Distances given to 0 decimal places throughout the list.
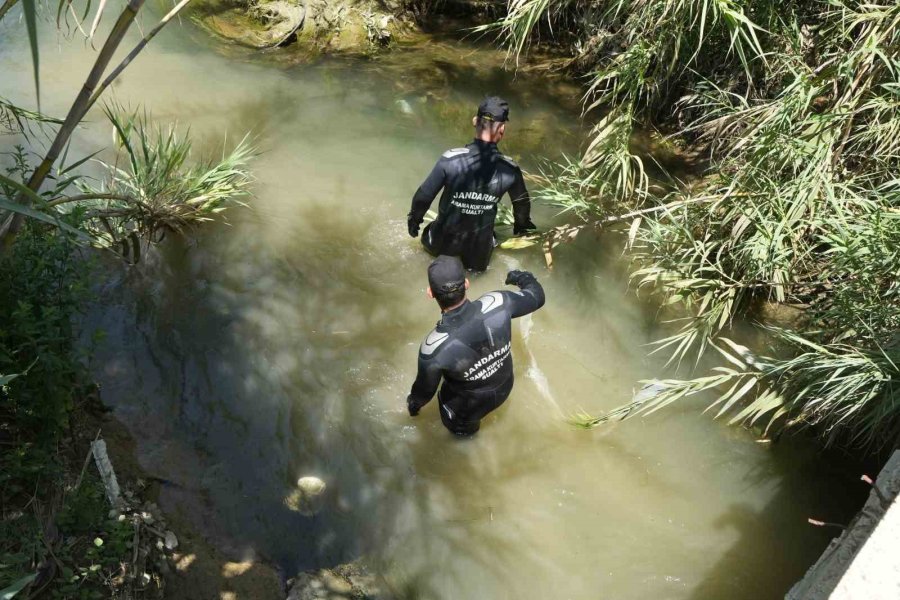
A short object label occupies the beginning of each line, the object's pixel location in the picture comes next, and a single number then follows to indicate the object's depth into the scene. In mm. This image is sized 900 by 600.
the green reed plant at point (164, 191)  4344
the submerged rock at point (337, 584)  3252
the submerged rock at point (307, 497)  3645
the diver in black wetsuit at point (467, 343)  3299
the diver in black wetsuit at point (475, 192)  4082
